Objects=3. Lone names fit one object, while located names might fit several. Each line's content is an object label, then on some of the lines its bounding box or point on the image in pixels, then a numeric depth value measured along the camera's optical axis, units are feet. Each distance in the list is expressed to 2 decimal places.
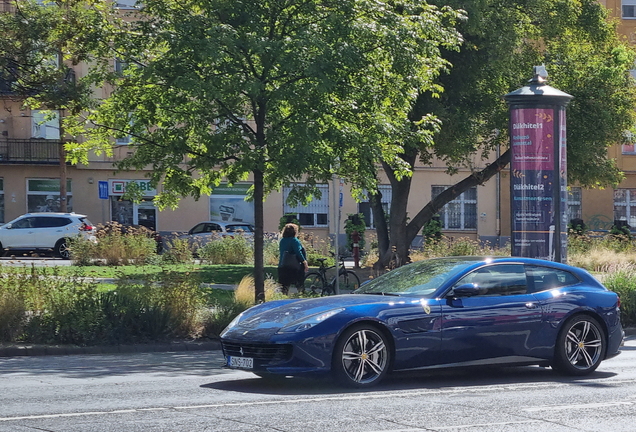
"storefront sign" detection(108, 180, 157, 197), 145.28
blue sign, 140.15
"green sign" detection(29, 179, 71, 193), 144.77
